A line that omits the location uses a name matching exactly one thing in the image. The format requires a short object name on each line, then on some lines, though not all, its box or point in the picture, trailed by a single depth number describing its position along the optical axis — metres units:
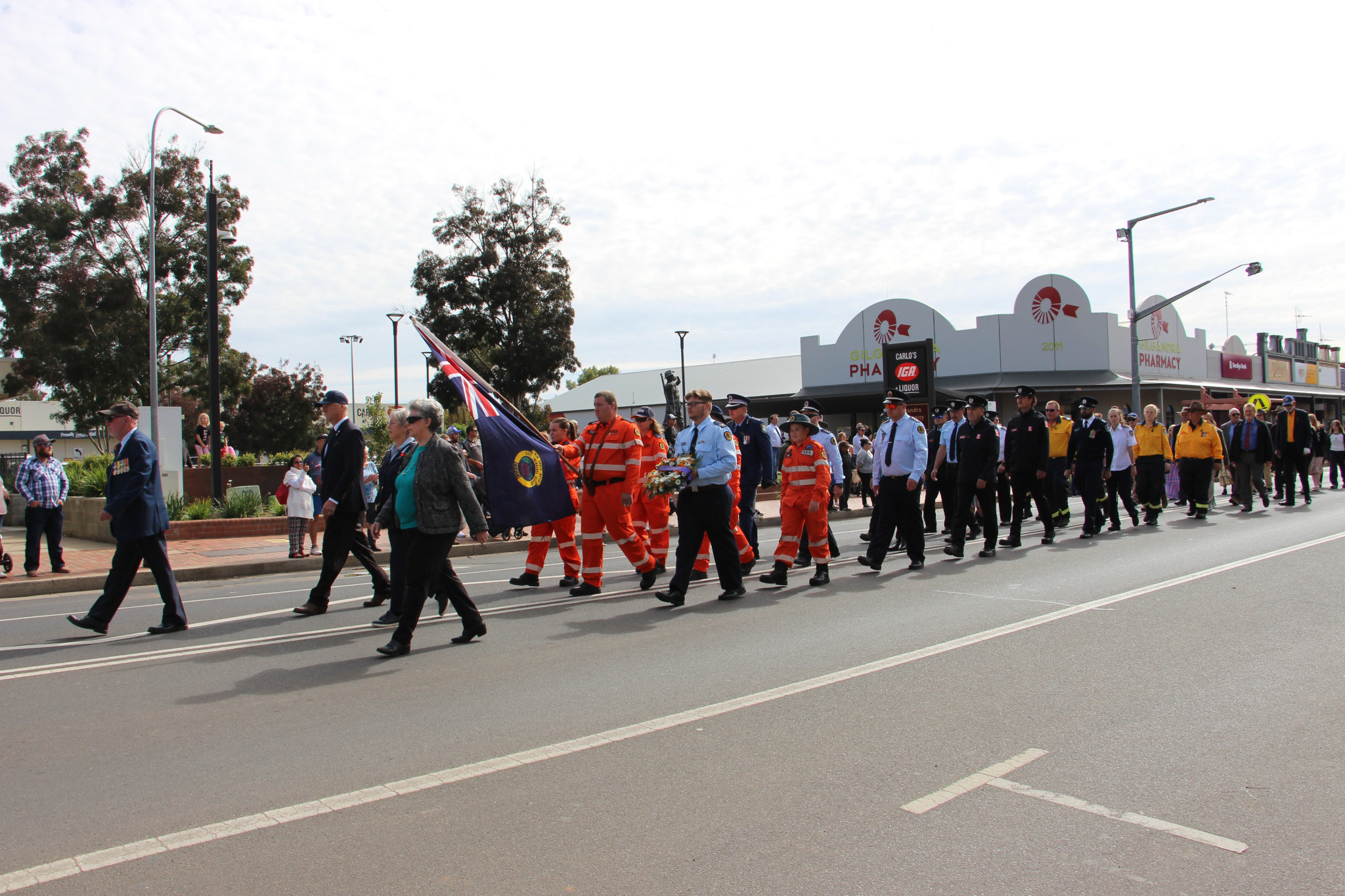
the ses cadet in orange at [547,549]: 9.74
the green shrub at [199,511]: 15.87
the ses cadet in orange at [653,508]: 9.77
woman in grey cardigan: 6.55
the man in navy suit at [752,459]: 10.71
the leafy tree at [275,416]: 46.31
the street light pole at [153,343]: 20.52
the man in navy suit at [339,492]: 8.00
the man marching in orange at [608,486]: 9.08
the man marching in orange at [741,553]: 9.73
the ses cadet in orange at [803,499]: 9.27
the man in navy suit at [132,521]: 7.37
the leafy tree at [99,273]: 29.17
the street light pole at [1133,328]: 29.61
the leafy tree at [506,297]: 37.38
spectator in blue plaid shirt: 11.28
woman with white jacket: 12.49
